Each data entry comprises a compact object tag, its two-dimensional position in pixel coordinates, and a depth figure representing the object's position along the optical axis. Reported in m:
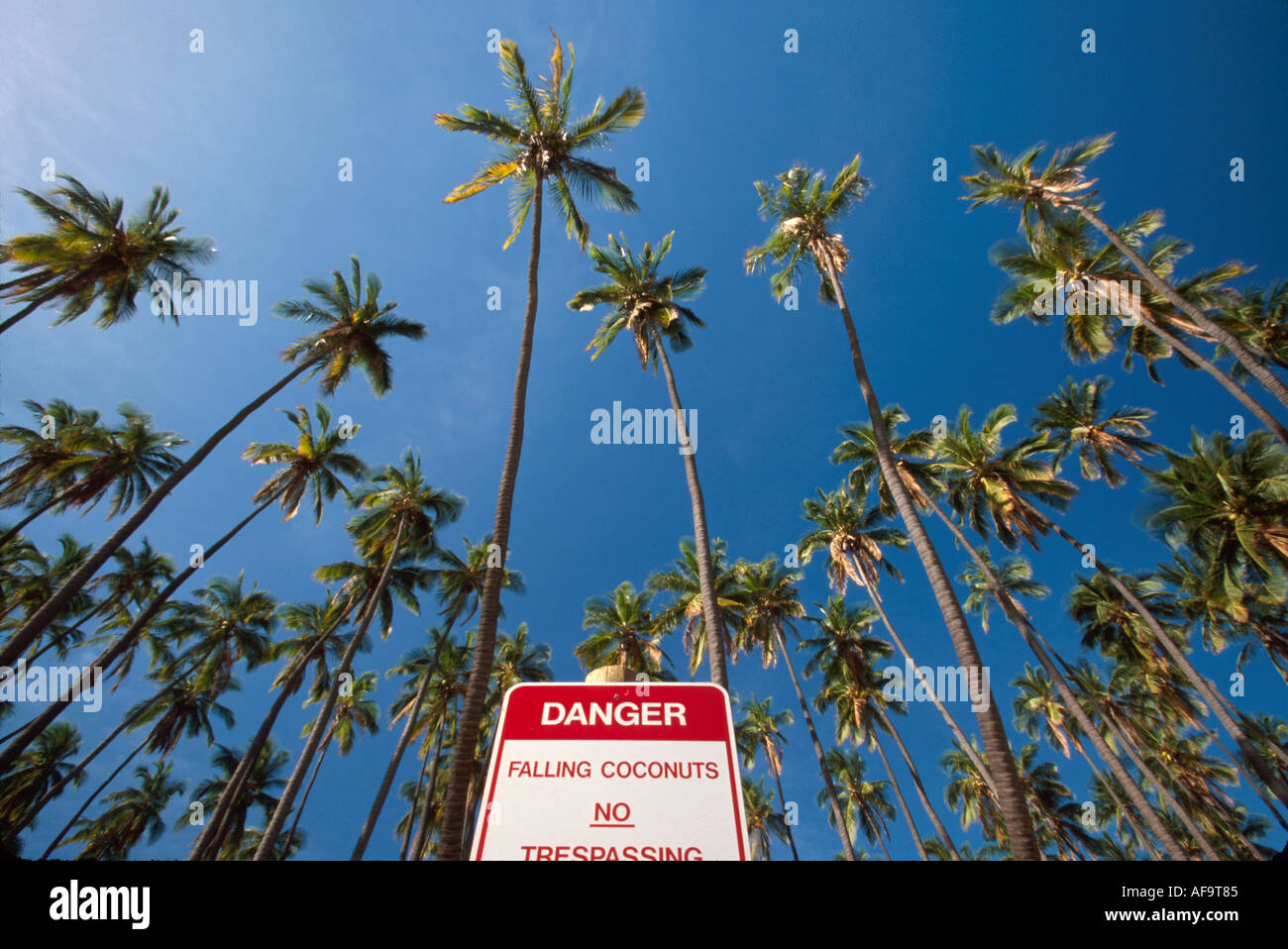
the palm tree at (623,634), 28.95
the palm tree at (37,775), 29.09
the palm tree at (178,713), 31.72
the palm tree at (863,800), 40.16
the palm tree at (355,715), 33.81
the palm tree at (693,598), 26.78
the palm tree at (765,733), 37.16
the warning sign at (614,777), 2.24
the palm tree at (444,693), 31.59
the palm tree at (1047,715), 33.19
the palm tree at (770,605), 29.81
